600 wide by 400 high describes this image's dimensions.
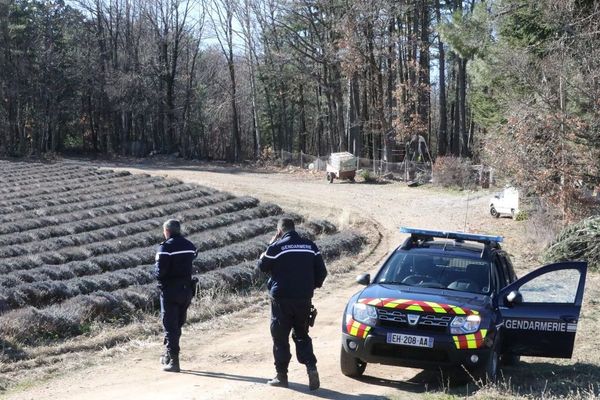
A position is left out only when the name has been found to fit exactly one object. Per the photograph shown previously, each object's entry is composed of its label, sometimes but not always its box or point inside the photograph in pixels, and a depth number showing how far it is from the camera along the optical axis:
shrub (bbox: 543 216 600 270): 18.52
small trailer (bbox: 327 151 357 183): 40.91
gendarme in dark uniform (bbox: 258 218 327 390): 8.21
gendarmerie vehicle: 8.17
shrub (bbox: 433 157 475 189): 37.51
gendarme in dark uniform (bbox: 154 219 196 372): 9.24
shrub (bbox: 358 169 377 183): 41.50
